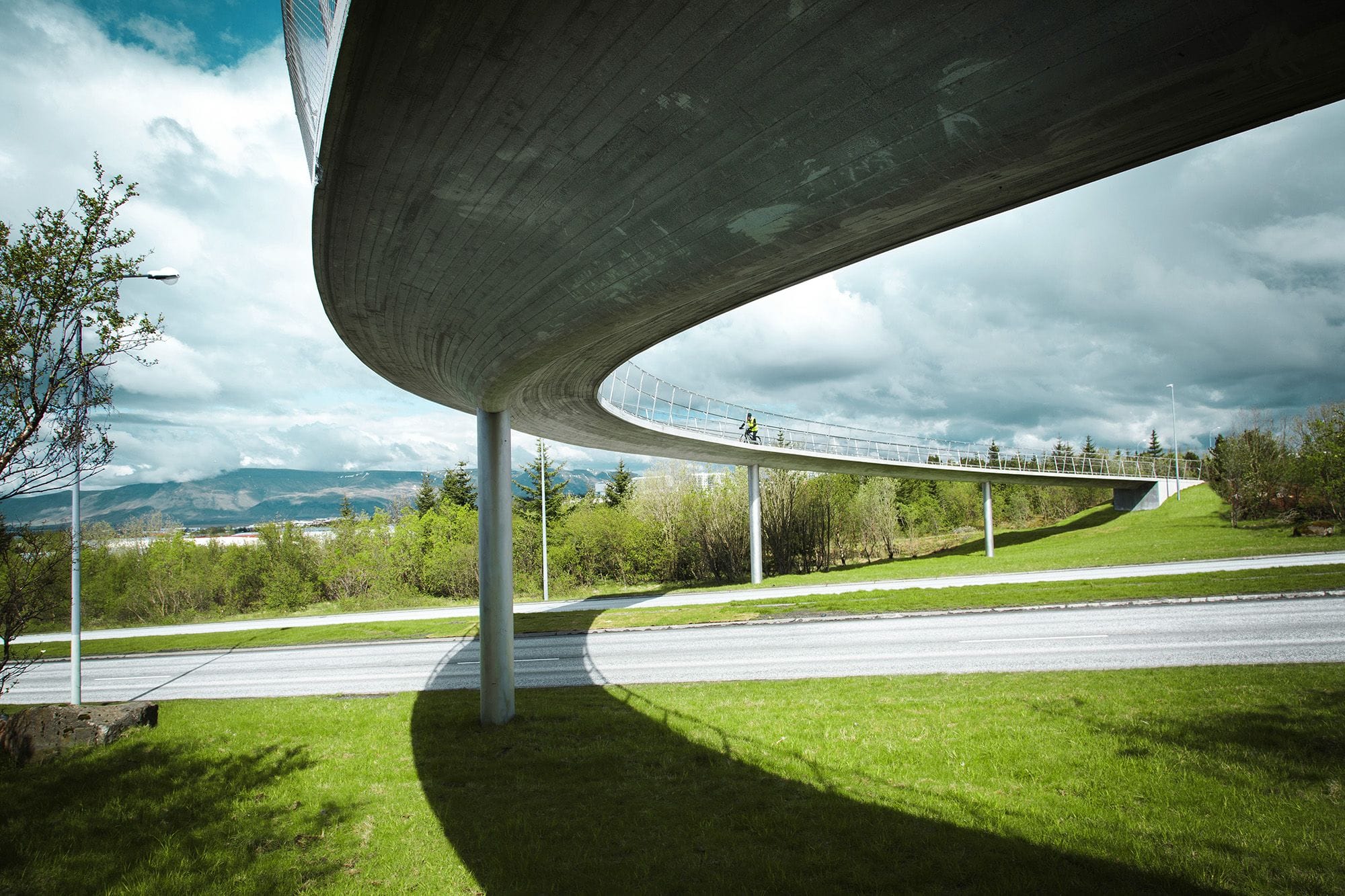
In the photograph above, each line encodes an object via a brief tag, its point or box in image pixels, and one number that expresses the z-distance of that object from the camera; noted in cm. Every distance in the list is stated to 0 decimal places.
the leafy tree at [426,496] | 5084
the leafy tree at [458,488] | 5381
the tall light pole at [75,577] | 994
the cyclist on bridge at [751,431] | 2880
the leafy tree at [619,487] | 4925
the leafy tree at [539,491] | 4150
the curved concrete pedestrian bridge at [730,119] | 291
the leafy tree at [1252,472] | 3578
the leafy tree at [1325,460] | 2859
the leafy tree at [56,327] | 627
